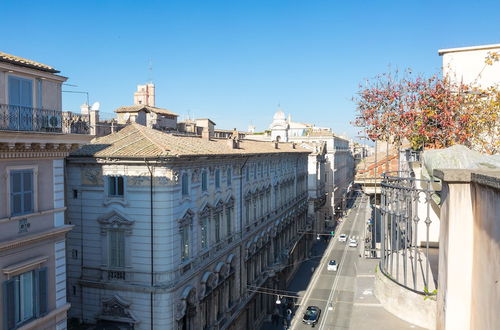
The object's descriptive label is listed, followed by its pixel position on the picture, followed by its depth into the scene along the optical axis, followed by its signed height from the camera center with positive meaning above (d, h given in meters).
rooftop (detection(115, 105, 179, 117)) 40.50 +5.25
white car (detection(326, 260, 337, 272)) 49.12 -11.69
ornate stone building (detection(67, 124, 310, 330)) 19.95 -3.33
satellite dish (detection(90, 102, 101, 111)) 20.00 +2.74
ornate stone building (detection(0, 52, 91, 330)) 12.81 -0.94
